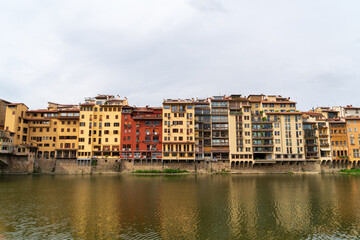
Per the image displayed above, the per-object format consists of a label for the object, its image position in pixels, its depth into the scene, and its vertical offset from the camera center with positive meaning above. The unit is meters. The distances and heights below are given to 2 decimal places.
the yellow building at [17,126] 95.56 +9.83
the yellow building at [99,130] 98.50 +8.77
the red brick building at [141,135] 97.39 +6.63
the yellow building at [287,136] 97.25 +6.37
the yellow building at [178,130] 96.88 +8.69
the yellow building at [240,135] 97.94 +6.74
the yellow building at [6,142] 90.61 +3.24
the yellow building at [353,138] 98.11 +5.69
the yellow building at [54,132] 100.14 +7.98
